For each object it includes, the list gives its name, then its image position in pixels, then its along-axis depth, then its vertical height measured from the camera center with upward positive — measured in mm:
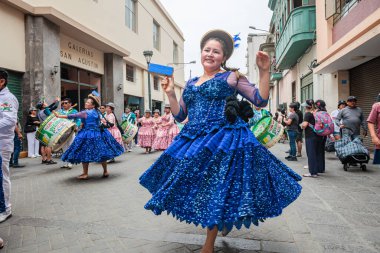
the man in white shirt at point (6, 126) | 3930 -12
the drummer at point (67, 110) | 9084 +432
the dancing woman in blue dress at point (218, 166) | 2334 -340
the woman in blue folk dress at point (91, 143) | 6547 -383
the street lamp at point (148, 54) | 15510 +3461
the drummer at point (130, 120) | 13196 +142
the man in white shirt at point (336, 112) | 8434 +384
